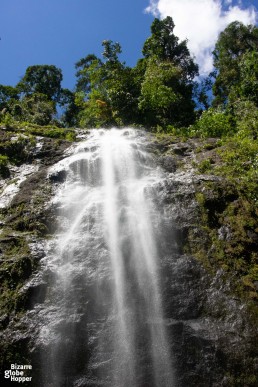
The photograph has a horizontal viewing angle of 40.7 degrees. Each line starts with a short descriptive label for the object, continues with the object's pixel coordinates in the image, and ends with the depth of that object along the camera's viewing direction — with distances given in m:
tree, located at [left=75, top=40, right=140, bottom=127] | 21.48
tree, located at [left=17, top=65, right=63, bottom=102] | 34.84
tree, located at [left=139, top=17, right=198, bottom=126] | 19.89
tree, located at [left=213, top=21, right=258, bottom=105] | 28.14
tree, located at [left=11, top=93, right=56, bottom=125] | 23.21
